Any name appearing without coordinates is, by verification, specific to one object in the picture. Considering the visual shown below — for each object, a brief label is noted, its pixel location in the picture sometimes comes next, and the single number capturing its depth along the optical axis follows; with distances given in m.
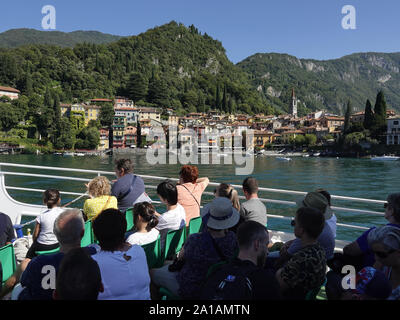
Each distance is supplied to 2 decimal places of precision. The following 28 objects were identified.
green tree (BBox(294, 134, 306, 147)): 84.51
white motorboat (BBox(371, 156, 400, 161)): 58.94
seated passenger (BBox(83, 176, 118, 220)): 3.25
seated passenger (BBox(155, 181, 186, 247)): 3.02
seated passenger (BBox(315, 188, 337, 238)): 2.82
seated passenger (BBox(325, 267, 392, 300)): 1.61
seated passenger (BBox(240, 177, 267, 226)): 3.28
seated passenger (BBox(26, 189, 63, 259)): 2.88
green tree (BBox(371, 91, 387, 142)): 68.19
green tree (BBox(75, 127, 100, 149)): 86.19
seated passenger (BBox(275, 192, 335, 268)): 2.24
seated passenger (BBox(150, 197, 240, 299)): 2.10
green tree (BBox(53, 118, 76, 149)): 84.88
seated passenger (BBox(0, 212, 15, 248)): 2.83
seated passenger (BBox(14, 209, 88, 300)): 1.80
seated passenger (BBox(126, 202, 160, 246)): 2.59
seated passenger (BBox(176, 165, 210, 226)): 3.66
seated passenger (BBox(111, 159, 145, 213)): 3.81
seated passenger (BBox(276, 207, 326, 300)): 1.89
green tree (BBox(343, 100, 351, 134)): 73.12
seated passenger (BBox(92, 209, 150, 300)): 1.77
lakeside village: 69.00
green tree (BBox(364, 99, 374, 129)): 69.44
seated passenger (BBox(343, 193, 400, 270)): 2.32
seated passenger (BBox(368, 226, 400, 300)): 1.79
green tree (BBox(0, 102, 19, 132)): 82.62
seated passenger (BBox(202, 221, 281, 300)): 1.60
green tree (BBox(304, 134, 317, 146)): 82.50
